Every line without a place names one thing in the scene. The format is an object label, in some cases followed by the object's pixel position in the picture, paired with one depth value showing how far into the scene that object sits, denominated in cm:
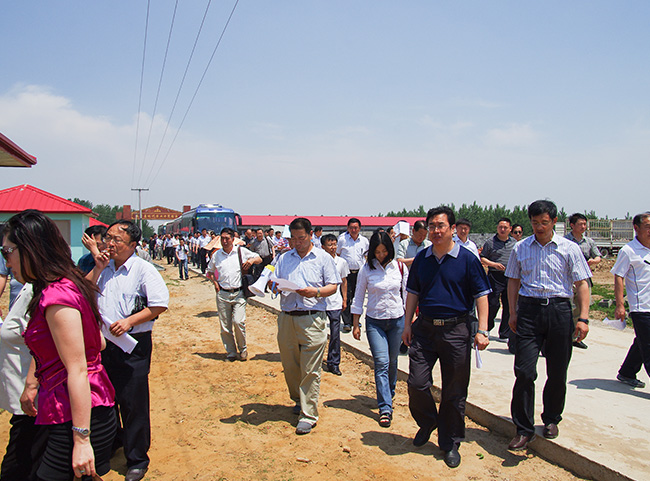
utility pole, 5567
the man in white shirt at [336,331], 633
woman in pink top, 206
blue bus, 2648
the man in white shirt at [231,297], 712
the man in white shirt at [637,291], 491
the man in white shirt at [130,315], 357
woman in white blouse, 466
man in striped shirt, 390
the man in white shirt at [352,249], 785
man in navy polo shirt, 382
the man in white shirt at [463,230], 713
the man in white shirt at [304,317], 455
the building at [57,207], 2170
